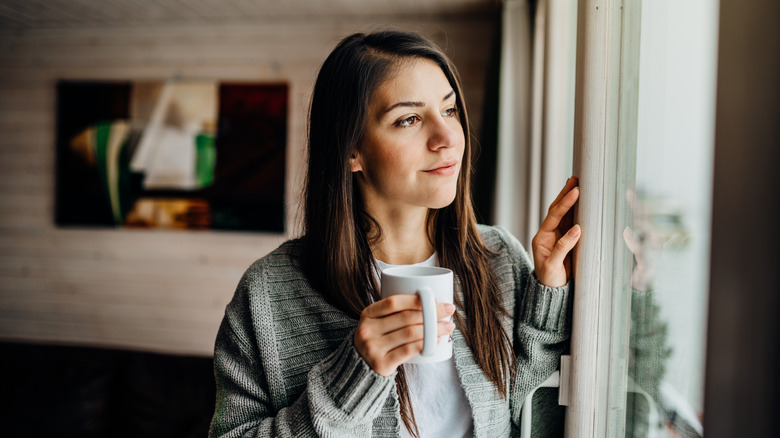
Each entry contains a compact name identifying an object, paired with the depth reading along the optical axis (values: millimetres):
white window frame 718
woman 874
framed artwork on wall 3080
